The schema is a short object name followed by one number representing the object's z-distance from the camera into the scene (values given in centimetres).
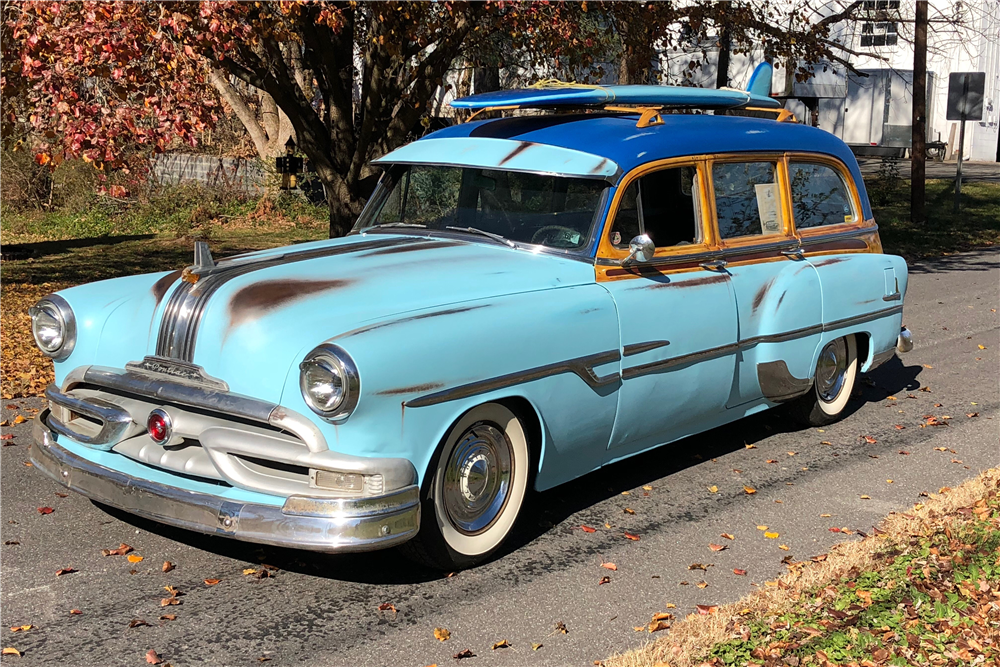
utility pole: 1815
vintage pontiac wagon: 411
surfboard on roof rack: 602
